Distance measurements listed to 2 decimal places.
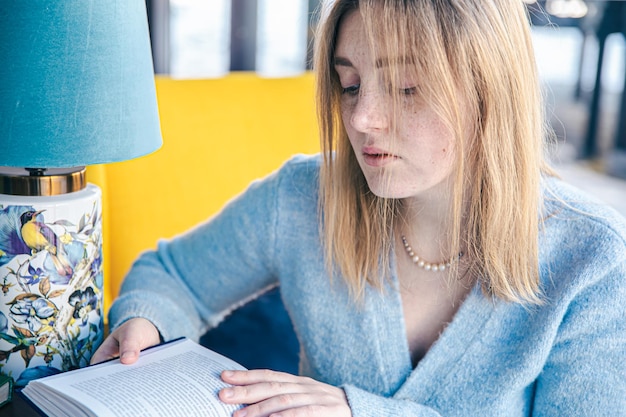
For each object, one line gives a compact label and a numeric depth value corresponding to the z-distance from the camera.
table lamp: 0.73
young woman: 0.85
